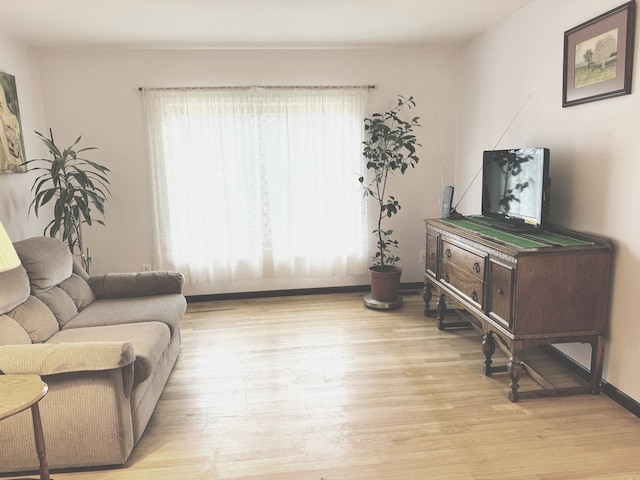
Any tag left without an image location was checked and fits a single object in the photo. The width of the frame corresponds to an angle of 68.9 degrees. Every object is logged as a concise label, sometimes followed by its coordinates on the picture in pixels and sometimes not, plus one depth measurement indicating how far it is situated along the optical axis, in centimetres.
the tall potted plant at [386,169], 443
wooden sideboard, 258
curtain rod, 443
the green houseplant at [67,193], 386
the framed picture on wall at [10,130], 364
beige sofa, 209
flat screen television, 284
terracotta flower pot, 443
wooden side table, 165
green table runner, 266
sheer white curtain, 449
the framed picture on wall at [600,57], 251
